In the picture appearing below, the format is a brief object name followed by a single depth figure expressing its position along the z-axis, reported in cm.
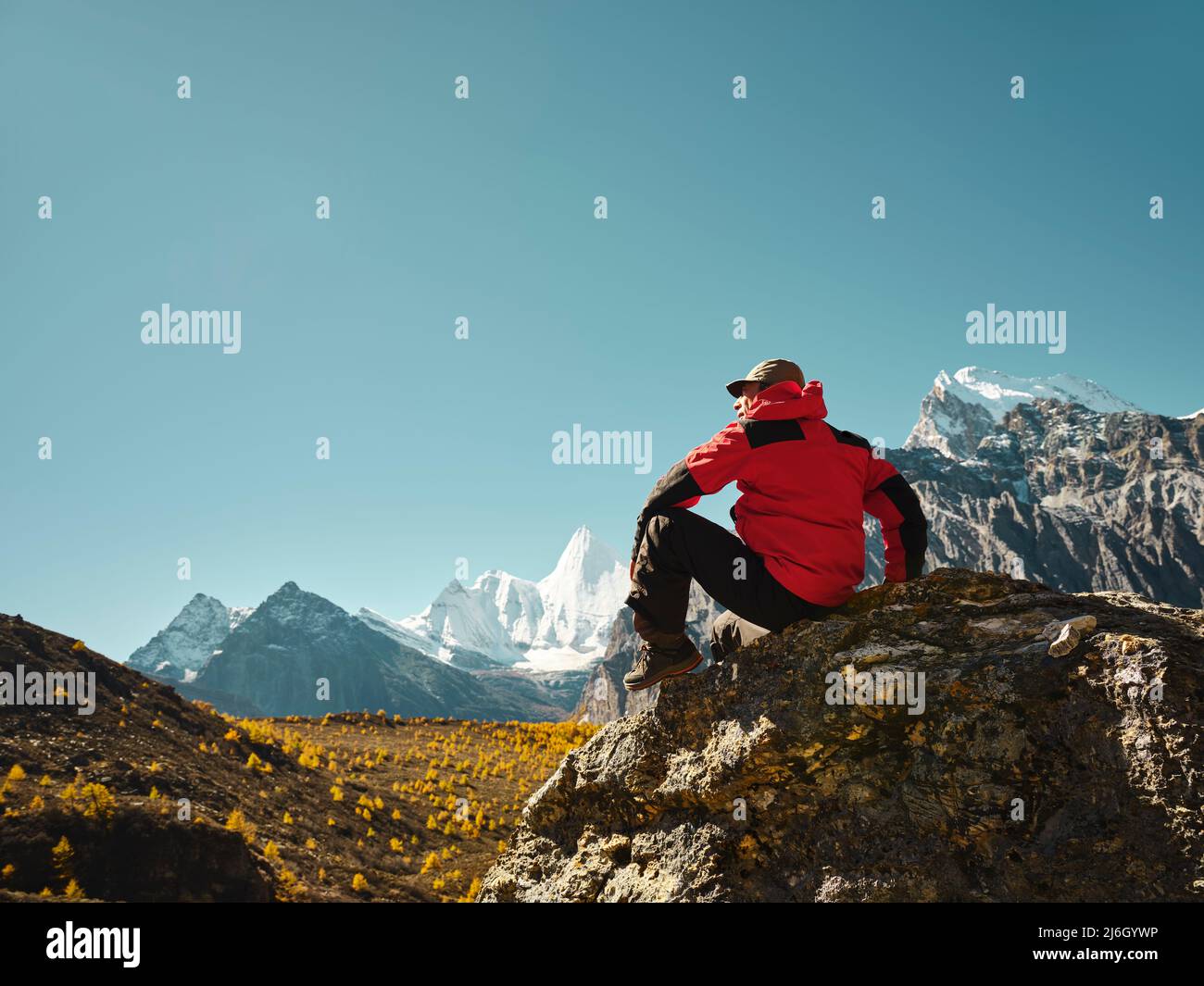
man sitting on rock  581
